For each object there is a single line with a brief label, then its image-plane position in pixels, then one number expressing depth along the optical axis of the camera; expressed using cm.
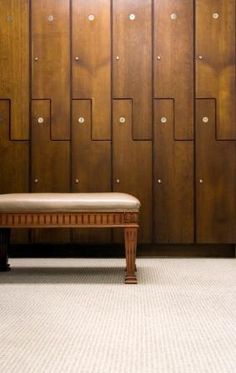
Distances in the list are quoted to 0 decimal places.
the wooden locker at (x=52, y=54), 449
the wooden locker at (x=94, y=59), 449
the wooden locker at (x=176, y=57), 448
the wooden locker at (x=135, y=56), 448
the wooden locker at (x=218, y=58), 448
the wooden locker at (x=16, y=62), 450
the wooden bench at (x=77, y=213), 329
